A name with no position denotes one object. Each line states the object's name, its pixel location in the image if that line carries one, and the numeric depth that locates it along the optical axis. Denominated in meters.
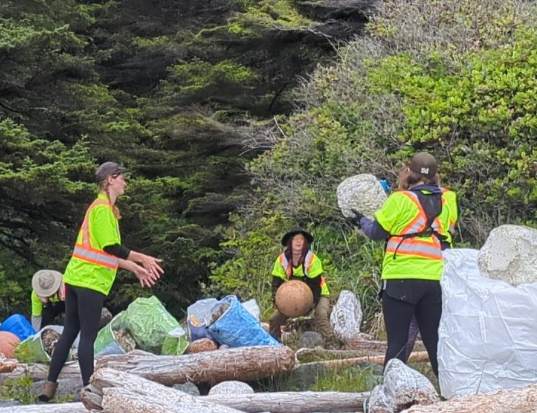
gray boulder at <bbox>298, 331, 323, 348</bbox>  17.47
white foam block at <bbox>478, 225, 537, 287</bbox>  12.34
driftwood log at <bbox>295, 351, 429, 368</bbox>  14.44
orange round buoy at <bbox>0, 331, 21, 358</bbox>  17.42
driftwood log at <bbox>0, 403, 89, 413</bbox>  11.91
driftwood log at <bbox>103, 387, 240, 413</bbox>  10.70
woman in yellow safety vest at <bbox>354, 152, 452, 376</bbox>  12.22
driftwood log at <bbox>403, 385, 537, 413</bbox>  9.73
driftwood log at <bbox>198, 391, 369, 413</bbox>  12.10
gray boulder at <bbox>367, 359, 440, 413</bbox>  10.82
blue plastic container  19.11
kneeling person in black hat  17.83
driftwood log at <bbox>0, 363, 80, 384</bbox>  15.10
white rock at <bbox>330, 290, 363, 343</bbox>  17.48
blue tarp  15.76
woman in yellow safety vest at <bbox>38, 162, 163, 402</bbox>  13.30
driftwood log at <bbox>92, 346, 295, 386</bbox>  13.87
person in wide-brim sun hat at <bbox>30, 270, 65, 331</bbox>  19.84
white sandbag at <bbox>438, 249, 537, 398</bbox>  11.73
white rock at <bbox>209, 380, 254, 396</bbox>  13.18
